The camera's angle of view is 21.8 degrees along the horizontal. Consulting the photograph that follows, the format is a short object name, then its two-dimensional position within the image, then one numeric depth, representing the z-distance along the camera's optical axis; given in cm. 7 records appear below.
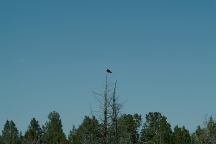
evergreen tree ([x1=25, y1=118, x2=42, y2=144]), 10362
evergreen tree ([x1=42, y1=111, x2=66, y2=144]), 9738
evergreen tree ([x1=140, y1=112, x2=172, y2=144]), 9894
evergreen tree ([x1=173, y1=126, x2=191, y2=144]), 10075
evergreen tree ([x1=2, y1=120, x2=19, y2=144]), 11451
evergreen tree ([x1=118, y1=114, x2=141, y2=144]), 10419
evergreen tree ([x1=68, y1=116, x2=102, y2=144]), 9454
